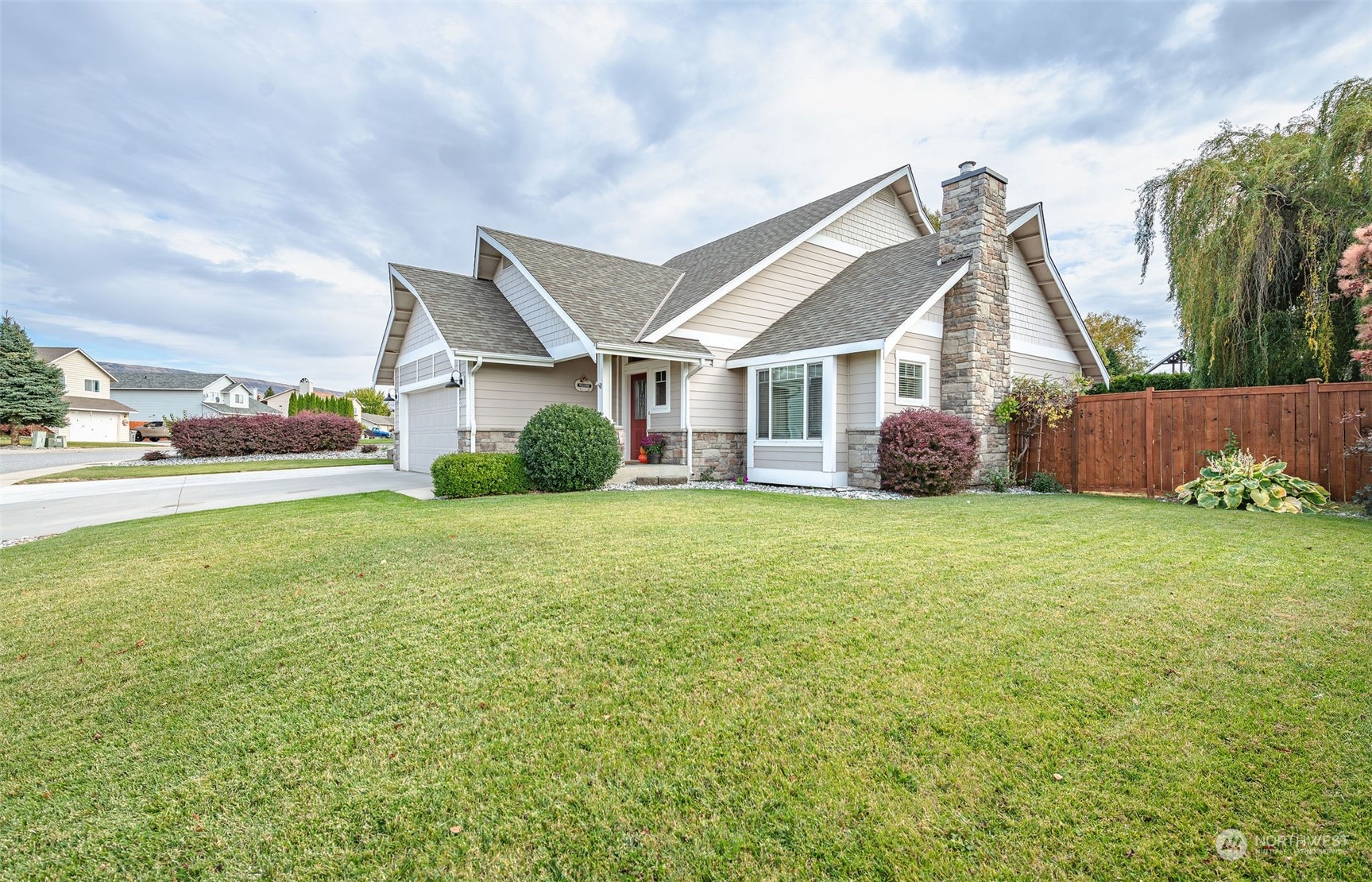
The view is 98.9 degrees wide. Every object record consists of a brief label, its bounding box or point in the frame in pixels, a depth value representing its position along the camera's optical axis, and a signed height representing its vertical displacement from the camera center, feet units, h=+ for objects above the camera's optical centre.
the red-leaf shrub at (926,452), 32.71 -0.54
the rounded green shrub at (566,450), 34.91 -0.21
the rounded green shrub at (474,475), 34.17 -1.70
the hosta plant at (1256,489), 26.18 -2.25
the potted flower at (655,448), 42.55 -0.21
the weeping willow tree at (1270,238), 31.89 +11.82
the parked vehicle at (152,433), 125.18 +3.57
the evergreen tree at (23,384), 100.12 +11.55
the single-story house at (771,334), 36.91 +7.80
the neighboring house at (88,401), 133.59 +11.52
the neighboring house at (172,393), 168.76 +16.26
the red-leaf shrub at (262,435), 71.61 +1.79
